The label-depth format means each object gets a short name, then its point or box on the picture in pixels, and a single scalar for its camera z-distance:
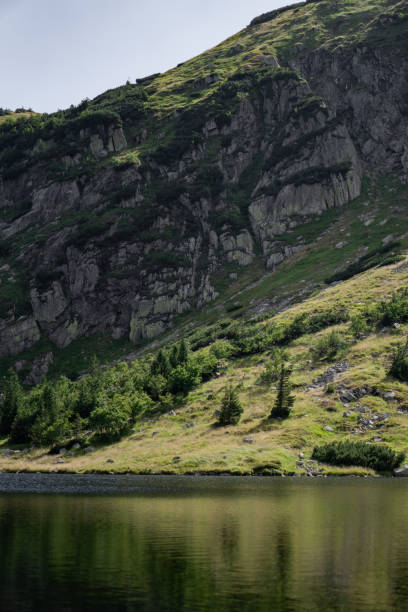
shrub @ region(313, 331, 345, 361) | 132.00
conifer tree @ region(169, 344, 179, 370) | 147.50
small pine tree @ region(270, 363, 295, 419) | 108.91
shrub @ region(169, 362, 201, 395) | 136.50
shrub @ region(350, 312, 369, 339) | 137.25
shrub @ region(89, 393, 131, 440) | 115.75
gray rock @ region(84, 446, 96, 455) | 109.94
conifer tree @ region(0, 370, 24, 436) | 139.75
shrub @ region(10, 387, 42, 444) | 128.88
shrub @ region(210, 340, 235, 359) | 152.75
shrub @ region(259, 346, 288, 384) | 130.00
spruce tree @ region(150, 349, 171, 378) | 145.38
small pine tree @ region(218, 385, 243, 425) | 111.50
